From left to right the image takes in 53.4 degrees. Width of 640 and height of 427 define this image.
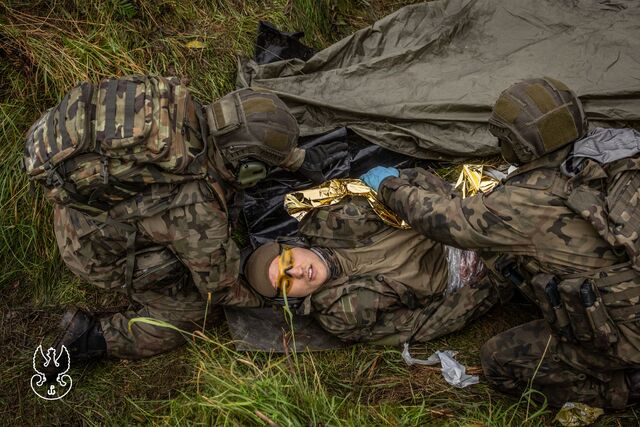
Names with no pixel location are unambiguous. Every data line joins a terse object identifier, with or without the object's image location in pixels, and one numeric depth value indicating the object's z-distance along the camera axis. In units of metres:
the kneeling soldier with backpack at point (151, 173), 3.19
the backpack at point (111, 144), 3.16
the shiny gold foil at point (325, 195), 4.21
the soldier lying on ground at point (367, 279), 3.94
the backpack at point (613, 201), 2.90
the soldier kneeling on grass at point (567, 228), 2.99
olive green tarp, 4.37
